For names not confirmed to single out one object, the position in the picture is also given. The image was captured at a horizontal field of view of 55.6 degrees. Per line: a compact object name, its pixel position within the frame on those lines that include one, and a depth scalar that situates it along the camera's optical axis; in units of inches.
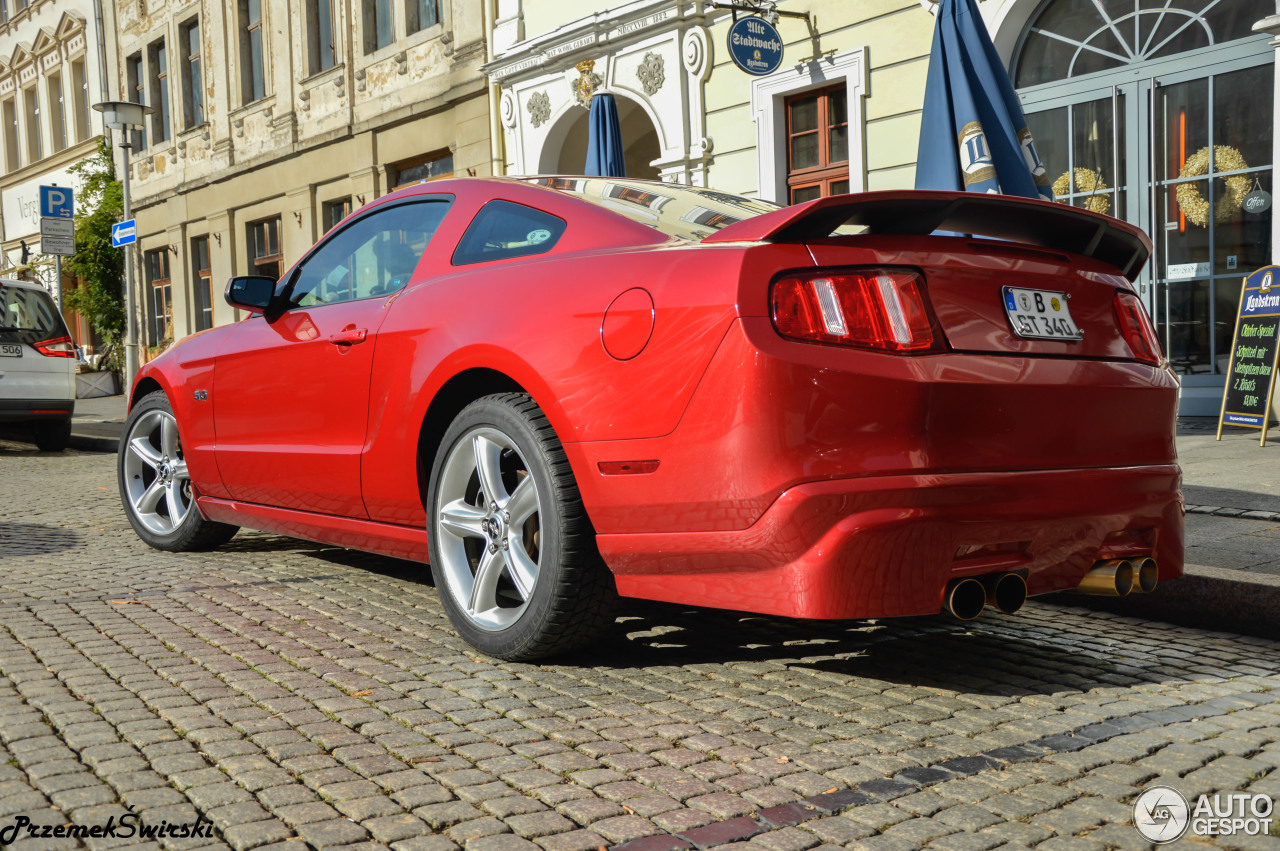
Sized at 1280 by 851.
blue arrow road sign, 611.5
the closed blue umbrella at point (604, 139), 465.1
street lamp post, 660.1
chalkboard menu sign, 339.6
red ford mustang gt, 109.8
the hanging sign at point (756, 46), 448.8
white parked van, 494.9
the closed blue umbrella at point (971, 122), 277.4
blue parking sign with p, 730.2
